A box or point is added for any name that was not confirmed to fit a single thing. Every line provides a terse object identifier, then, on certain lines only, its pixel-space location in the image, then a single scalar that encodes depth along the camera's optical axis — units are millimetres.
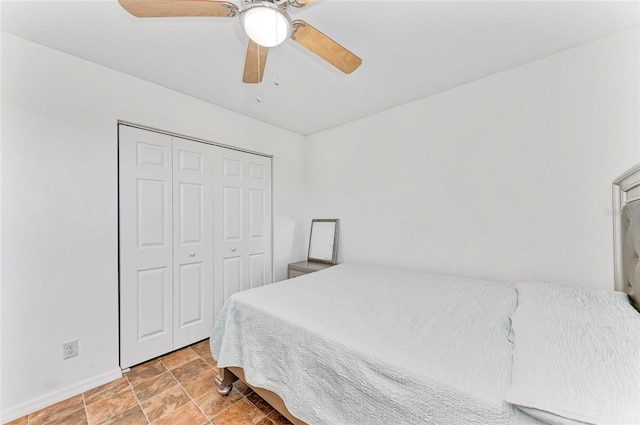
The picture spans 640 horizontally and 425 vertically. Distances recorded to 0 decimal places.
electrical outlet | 1750
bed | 752
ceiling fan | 1102
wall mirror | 3129
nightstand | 2996
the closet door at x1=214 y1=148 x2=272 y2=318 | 2643
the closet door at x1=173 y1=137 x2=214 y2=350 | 2332
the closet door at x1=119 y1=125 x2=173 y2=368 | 2037
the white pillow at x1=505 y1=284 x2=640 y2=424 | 670
